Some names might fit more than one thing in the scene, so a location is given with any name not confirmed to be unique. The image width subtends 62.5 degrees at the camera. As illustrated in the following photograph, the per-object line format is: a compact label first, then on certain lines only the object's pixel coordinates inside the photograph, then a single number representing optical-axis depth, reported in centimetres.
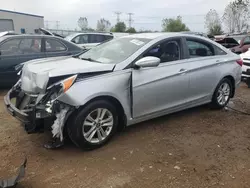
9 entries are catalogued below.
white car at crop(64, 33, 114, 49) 942
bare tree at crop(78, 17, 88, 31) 4591
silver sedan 260
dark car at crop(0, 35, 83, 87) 509
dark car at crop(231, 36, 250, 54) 888
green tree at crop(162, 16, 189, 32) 4397
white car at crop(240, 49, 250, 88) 559
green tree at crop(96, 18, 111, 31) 4615
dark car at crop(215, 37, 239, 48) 1041
